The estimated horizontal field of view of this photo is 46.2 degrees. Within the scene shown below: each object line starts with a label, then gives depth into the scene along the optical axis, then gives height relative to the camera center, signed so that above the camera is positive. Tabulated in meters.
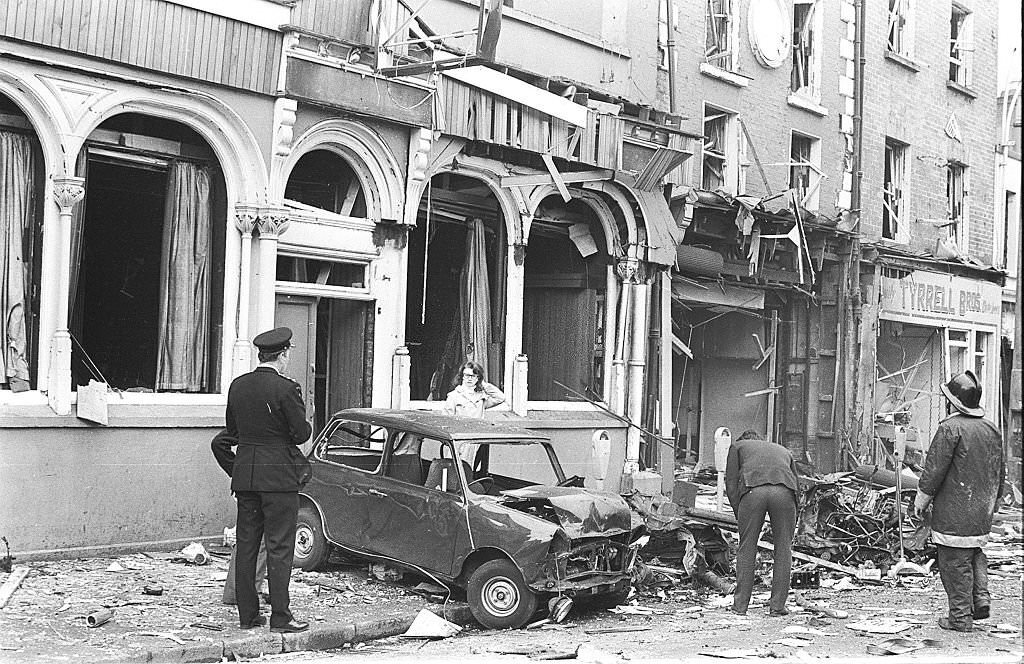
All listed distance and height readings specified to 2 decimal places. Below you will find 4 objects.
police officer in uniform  8.34 -0.78
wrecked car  9.52 -1.19
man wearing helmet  9.69 -0.90
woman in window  14.27 -0.27
